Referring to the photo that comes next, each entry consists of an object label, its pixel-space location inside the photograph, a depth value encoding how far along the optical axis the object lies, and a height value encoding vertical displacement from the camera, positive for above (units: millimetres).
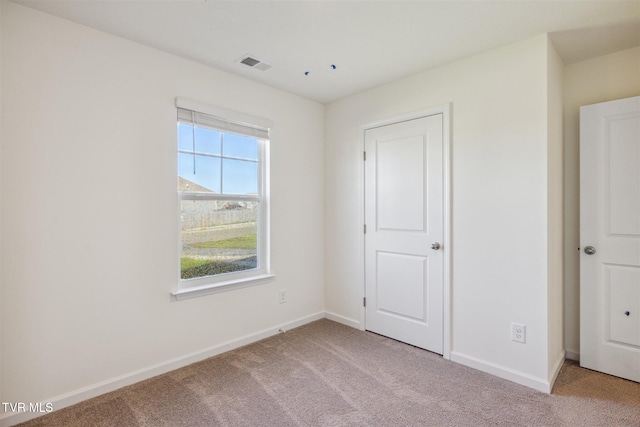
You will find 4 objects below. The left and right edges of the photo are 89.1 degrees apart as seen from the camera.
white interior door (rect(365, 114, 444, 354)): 2748 -169
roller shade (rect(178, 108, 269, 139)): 2559 +768
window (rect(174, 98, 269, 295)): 2623 +152
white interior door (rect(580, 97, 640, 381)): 2279 -189
